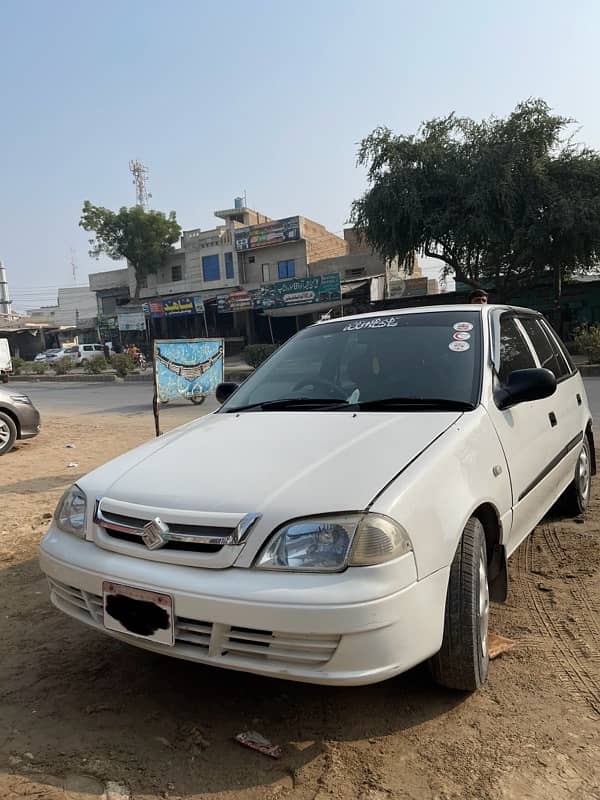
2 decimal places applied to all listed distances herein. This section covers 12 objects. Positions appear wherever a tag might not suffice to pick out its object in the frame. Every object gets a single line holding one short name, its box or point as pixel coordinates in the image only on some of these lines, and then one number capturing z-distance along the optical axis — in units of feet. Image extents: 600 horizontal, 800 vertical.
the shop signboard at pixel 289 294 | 96.37
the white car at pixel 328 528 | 6.16
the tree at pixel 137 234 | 152.05
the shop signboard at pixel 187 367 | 28.89
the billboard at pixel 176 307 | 123.95
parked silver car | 27.61
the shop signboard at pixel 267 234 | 122.31
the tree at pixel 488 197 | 69.21
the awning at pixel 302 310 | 97.45
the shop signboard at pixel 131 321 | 133.90
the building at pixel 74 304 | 213.05
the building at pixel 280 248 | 123.24
